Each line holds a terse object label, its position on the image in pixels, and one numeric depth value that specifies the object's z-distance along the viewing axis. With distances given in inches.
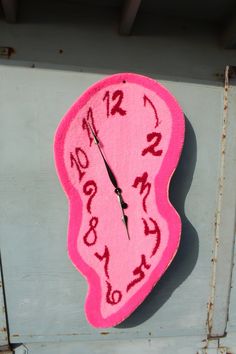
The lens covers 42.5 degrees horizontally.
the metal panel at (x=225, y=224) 49.6
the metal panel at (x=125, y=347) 53.4
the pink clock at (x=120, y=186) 46.1
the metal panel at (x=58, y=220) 45.7
